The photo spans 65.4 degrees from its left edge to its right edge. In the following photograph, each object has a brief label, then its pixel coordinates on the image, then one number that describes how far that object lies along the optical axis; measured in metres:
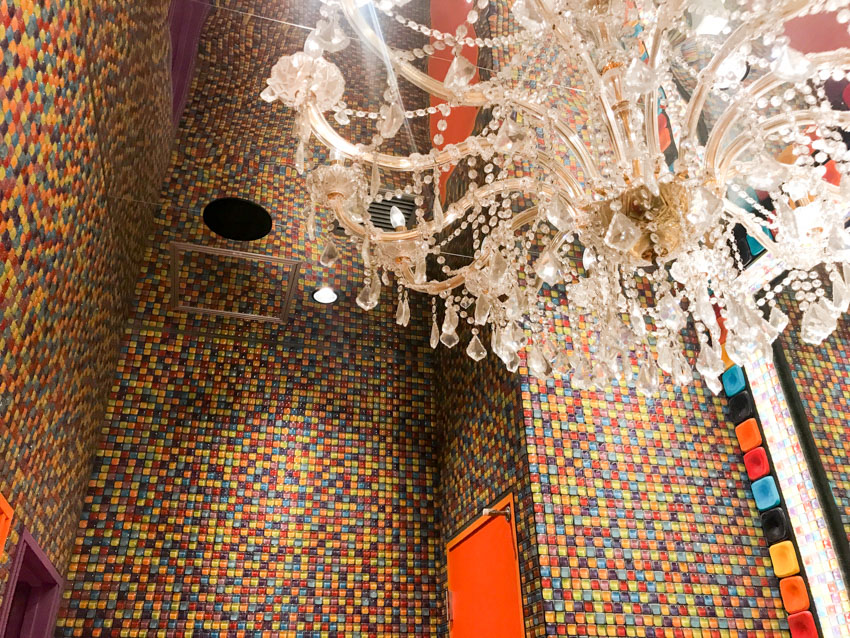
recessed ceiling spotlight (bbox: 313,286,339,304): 3.88
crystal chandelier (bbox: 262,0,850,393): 1.54
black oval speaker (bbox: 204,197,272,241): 3.63
